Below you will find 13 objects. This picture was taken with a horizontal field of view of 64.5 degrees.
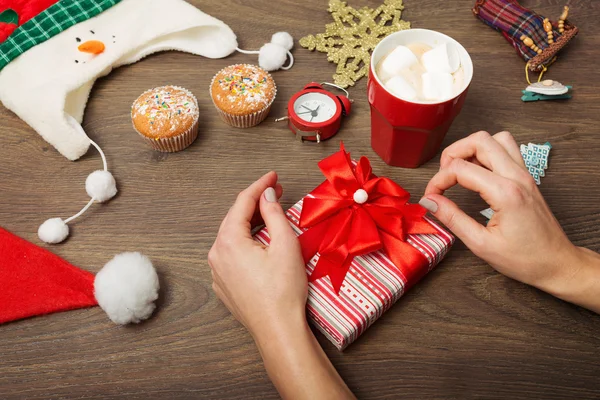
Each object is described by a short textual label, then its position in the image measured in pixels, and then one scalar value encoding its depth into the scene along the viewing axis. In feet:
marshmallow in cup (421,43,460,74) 2.96
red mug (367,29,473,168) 2.78
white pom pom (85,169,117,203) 3.09
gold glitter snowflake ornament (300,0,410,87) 3.72
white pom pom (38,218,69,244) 2.97
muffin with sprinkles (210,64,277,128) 3.32
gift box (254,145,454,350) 2.54
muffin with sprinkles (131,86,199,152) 3.21
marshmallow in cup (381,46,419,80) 2.96
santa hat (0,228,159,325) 2.65
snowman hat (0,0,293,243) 3.38
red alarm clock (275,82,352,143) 3.31
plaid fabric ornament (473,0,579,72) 3.65
